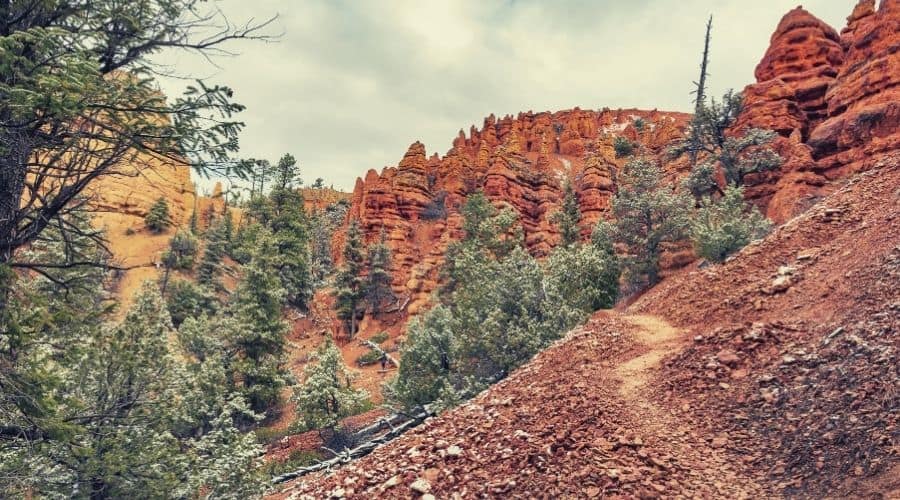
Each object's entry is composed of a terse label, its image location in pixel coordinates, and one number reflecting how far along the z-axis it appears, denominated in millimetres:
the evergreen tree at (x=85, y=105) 4543
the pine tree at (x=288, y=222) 35438
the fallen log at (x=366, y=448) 13891
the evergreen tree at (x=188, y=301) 41875
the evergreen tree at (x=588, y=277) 19875
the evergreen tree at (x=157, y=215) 65475
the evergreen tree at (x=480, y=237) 32156
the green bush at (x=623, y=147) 58906
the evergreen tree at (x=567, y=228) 33781
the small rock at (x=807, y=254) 10953
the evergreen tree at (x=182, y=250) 55562
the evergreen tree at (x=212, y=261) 49656
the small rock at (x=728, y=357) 7668
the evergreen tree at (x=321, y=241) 51847
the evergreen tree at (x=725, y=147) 24516
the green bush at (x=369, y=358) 33062
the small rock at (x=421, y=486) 6195
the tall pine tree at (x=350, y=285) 41062
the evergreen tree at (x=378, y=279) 41406
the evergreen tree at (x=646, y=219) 21188
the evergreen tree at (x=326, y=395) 18828
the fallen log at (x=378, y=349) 30597
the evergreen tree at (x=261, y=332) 23625
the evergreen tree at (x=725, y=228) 16797
